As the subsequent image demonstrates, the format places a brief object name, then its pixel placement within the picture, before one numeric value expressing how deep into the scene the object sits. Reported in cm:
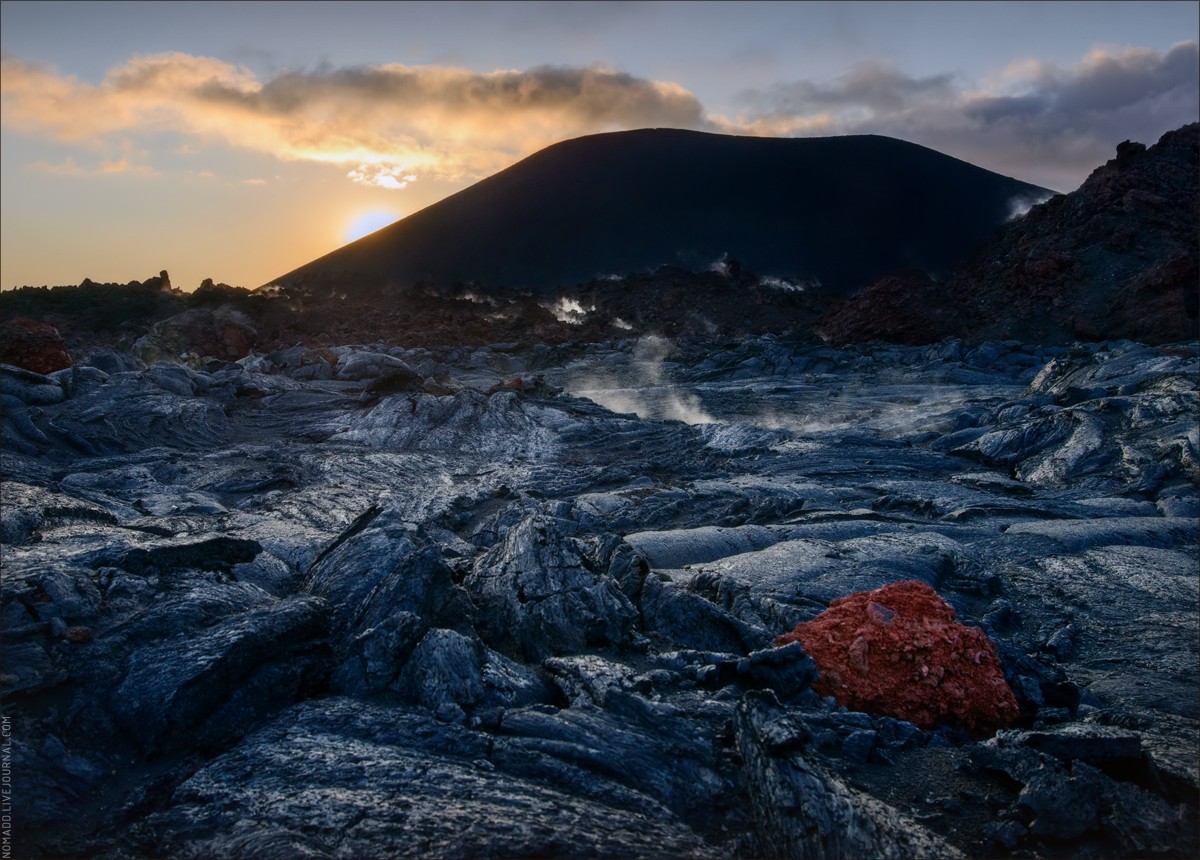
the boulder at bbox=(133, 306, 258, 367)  3988
